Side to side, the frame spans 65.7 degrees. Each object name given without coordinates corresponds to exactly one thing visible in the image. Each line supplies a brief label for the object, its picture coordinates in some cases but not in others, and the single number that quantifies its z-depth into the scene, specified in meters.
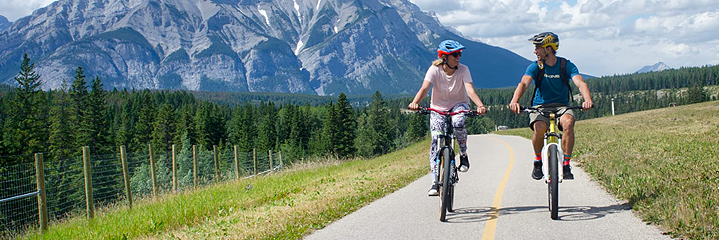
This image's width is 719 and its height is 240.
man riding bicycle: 7.07
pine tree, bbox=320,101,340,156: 77.50
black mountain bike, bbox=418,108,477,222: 6.75
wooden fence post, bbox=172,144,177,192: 15.88
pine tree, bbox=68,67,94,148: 74.75
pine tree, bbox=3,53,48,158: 64.00
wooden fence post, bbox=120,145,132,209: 12.64
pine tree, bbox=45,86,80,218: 67.61
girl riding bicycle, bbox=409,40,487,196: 7.25
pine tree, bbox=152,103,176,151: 87.62
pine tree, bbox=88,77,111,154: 75.79
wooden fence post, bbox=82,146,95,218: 11.52
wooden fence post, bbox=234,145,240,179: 20.22
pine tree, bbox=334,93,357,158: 78.01
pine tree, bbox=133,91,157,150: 92.81
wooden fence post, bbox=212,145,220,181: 17.63
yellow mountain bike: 6.57
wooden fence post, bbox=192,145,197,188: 17.23
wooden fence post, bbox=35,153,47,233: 10.98
